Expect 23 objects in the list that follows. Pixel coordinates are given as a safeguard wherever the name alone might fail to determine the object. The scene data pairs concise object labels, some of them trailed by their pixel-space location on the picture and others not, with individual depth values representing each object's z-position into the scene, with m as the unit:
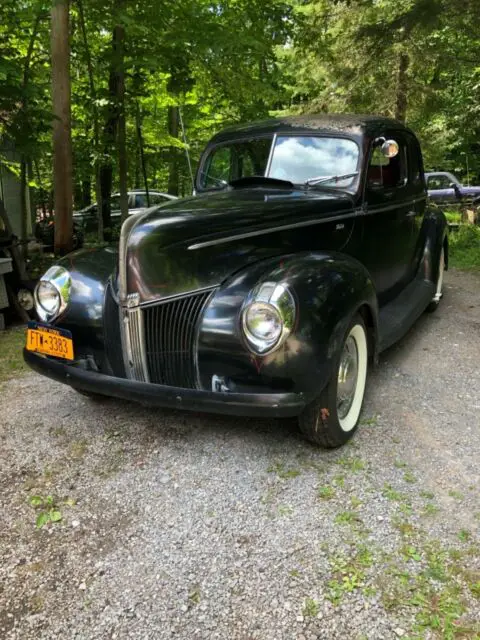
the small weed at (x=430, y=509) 2.40
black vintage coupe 2.51
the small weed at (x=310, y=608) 1.89
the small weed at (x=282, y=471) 2.74
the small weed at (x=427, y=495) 2.52
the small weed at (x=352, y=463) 2.79
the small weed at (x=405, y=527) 2.28
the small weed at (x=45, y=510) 2.43
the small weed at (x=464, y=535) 2.23
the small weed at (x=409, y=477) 2.67
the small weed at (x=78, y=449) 2.99
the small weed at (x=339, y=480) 2.65
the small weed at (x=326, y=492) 2.56
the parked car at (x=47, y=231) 13.44
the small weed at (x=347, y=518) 2.37
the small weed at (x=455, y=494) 2.51
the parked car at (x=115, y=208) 13.92
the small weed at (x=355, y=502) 2.48
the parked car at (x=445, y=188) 17.61
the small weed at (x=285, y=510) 2.44
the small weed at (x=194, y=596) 1.96
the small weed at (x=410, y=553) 2.14
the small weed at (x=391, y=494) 2.52
